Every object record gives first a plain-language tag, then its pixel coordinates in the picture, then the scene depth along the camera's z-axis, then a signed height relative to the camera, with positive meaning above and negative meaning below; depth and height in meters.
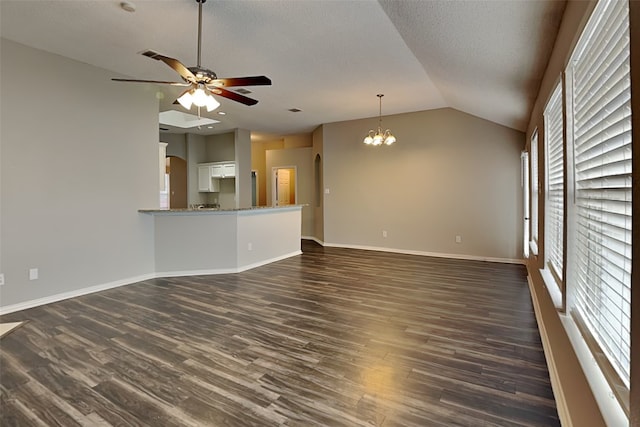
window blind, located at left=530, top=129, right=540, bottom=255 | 4.15 +0.20
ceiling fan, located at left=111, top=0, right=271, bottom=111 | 2.79 +1.10
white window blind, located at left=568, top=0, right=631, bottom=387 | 1.05 +0.11
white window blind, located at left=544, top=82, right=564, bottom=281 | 2.46 +0.21
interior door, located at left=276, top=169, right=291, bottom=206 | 9.74 +0.71
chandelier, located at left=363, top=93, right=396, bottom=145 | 5.64 +1.18
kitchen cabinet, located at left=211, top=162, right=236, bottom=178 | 8.60 +1.06
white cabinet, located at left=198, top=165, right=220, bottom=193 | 9.01 +0.82
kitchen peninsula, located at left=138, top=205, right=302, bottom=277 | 4.95 -0.43
